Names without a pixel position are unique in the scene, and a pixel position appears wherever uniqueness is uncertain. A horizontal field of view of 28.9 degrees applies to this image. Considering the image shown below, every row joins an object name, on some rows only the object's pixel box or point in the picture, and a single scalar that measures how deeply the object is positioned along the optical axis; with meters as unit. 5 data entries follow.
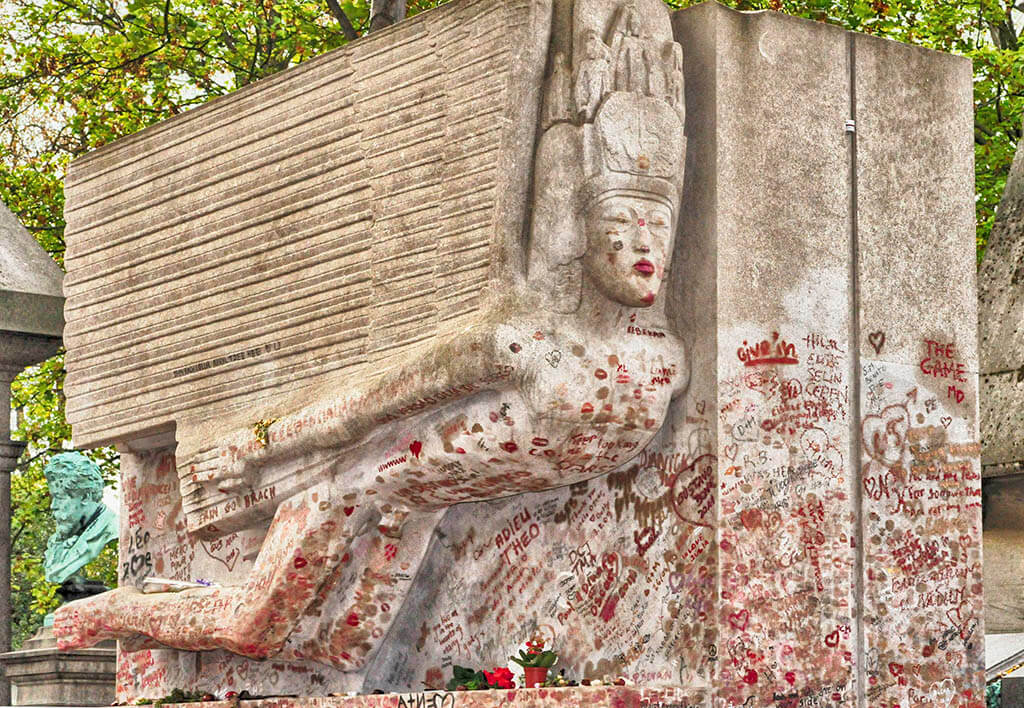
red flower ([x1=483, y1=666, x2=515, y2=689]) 9.21
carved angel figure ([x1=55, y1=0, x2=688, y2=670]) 8.84
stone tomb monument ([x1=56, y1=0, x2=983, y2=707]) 8.88
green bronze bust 15.07
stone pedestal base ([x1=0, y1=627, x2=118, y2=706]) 14.48
